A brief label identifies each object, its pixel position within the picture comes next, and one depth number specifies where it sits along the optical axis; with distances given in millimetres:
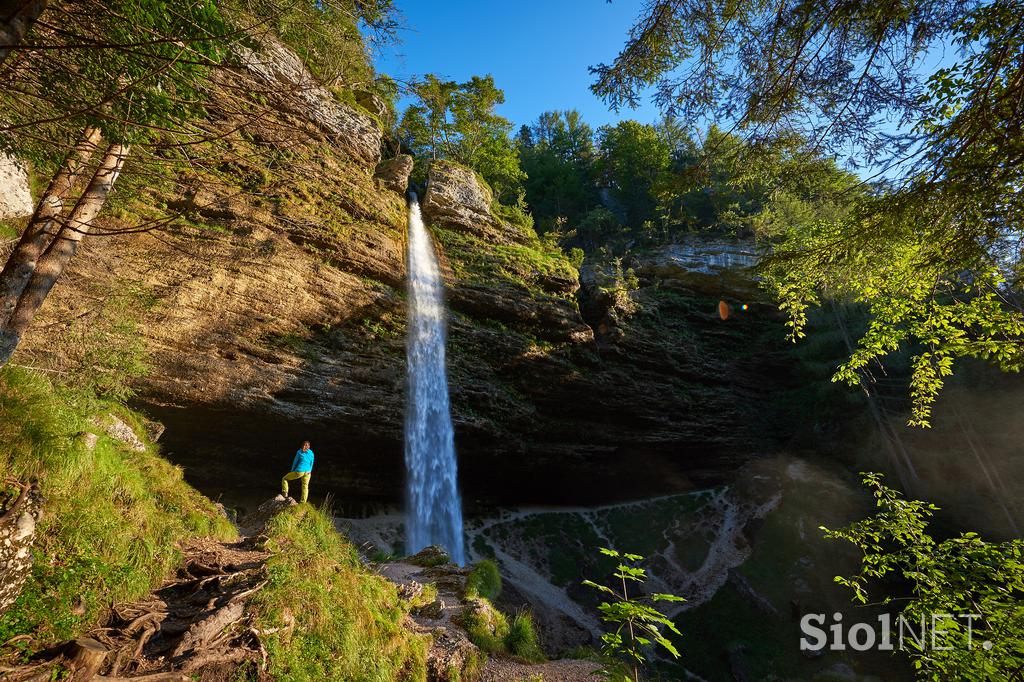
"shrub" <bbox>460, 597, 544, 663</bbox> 6184
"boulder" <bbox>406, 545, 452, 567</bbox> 9555
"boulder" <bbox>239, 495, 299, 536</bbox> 6798
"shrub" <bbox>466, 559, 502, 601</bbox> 7844
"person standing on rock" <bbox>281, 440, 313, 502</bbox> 8203
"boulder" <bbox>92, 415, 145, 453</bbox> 6168
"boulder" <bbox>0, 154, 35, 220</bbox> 7042
